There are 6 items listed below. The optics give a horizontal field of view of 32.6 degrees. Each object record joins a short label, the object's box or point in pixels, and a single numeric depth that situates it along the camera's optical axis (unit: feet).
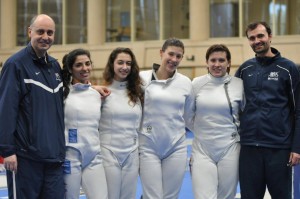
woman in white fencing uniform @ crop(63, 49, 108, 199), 17.31
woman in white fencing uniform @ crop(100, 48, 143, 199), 18.31
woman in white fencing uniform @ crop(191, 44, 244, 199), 18.85
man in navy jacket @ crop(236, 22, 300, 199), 18.30
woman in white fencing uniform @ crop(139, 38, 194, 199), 18.88
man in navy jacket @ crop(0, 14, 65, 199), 15.42
